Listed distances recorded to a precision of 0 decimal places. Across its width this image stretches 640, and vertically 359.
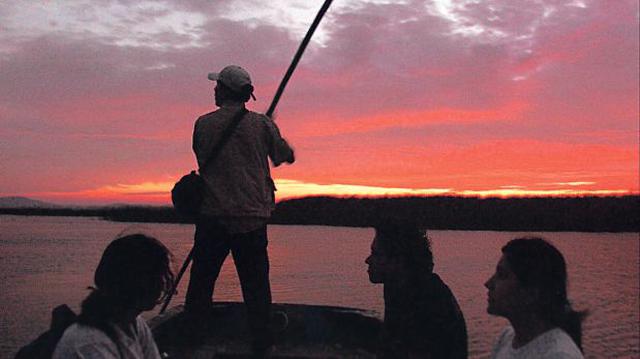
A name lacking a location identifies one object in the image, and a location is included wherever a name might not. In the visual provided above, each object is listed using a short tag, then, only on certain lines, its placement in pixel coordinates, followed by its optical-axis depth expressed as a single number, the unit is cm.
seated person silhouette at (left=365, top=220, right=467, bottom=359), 403
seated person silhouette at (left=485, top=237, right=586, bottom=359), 284
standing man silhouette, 493
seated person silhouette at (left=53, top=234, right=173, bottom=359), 257
